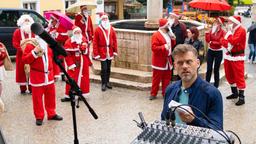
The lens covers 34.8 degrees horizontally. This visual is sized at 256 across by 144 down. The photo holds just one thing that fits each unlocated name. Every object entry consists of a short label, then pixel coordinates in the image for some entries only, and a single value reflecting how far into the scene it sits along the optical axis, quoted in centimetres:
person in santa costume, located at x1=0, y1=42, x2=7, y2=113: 768
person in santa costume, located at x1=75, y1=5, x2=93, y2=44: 1097
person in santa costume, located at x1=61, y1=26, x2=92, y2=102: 829
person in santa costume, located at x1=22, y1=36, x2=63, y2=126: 682
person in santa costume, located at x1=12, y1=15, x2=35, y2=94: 770
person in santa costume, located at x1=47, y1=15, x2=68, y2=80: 1034
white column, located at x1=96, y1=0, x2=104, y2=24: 2473
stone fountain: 969
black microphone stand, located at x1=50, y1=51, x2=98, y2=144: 380
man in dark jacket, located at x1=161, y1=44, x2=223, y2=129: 308
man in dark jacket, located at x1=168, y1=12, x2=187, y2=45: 874
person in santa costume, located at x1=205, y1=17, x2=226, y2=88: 859
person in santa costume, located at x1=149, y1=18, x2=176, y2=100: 822
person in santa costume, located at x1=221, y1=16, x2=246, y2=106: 797
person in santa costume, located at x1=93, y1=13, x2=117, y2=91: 927
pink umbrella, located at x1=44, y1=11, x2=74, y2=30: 1010
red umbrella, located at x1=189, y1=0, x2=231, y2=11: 1041
